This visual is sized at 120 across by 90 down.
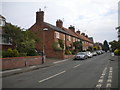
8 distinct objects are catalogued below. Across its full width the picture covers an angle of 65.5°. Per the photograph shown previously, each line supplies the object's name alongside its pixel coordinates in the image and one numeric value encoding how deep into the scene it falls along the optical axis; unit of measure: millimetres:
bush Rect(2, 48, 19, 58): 10065
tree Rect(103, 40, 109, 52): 80732
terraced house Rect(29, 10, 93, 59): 19208
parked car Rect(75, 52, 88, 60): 18599
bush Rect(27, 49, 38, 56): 12866
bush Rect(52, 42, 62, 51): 19169
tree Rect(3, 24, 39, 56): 13396
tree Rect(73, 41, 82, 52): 28799
